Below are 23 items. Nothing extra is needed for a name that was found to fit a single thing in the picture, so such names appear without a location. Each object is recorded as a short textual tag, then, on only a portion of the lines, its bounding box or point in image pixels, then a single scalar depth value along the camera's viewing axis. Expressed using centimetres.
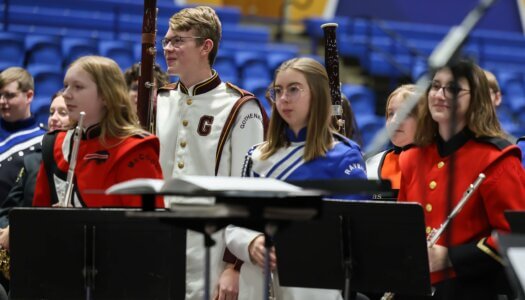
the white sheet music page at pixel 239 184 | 512
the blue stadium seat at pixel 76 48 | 1975
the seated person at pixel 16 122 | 1135
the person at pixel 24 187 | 1021
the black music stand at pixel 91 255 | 700
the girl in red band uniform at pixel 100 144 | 787
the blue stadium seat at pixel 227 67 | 2109
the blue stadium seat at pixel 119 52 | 1977
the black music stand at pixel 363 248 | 671
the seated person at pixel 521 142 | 998
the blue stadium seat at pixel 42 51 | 1964
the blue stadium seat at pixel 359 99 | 2233
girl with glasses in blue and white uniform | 760
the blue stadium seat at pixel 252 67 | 2187
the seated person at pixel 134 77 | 1137
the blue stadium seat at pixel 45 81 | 1844
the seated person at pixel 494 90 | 1035
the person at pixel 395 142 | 963
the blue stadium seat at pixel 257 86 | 2031
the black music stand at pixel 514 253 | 460
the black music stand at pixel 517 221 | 653
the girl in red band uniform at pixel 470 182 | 736
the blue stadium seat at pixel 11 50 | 1900
